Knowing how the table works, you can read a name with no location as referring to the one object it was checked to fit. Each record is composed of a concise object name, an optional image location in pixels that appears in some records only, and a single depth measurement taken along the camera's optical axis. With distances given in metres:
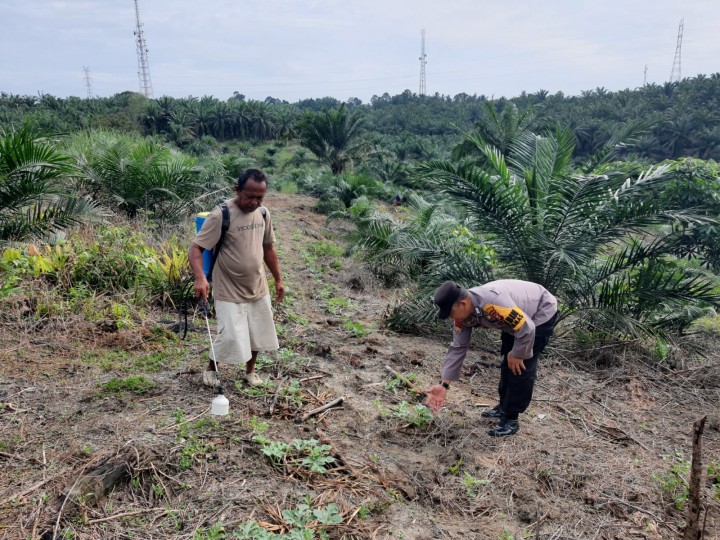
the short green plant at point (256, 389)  4.50
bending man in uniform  3.78
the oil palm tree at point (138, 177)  9.74
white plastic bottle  3.90
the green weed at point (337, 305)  7.67
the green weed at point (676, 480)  3.64
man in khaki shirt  4.09
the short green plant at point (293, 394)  4.42
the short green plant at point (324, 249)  12.71
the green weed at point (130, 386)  4.41
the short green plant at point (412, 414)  4.35
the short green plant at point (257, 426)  3.87
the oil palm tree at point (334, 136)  28.67
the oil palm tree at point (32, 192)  6.29
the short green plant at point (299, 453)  3.54
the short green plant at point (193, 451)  3.41
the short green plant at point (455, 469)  3.84
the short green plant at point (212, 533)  2.84
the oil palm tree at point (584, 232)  6.14
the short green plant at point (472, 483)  3.62
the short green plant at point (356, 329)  6.55
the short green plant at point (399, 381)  5.06
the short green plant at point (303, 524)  2.85
